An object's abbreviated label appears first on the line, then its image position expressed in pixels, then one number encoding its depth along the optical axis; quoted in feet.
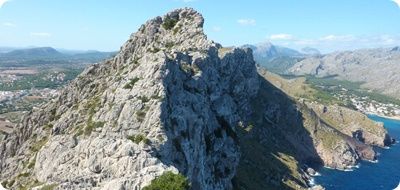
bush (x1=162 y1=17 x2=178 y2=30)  372.58
